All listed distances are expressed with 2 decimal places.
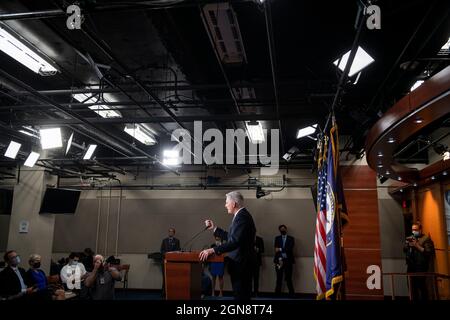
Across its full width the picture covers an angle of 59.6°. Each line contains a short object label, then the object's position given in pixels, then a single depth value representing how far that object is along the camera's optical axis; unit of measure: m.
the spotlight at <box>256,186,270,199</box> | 11.55
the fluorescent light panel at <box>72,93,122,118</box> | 6.45
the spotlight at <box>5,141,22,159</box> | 7.61
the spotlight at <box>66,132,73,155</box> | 8.09
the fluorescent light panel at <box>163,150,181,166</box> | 9.29
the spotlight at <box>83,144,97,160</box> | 8.94
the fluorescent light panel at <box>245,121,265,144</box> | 7.21
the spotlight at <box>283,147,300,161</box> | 9.43
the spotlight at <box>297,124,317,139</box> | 7.63
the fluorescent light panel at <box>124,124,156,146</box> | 8.17
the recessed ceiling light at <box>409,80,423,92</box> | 5.67
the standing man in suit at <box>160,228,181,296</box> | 11.48
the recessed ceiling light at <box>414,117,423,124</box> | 4.54
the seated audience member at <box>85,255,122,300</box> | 5.61
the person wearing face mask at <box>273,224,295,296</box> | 10.87
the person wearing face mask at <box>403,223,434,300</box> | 8.11
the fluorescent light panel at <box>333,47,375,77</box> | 4.47
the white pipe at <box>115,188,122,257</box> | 12.41
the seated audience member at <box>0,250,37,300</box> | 6.00
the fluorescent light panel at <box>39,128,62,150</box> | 6.94
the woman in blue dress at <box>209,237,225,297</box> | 10.73
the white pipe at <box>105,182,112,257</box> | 12.41
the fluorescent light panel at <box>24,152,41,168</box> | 8.21
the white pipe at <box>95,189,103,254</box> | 12.52
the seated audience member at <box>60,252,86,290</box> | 7.62
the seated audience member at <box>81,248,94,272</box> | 9.98
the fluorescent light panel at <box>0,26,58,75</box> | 4.32
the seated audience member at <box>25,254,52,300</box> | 6.22
